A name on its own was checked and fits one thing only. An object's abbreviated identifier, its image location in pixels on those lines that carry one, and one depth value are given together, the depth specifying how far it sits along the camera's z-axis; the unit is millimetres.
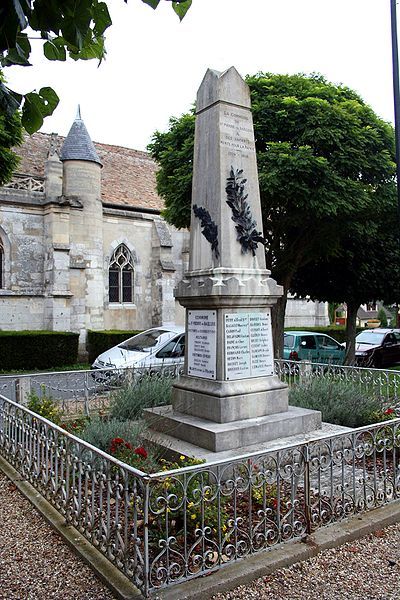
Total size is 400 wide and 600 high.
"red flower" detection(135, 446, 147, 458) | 4475
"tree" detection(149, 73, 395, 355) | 11570
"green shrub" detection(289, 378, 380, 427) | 7297
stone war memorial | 5922
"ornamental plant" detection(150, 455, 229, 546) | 3596
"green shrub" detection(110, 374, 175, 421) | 7362
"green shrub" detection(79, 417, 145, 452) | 5578
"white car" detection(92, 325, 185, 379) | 11859
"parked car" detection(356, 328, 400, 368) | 17594
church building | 19219
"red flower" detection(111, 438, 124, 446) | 4750
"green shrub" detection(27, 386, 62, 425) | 6816
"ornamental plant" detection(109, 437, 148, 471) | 4539
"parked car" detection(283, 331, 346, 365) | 16734
